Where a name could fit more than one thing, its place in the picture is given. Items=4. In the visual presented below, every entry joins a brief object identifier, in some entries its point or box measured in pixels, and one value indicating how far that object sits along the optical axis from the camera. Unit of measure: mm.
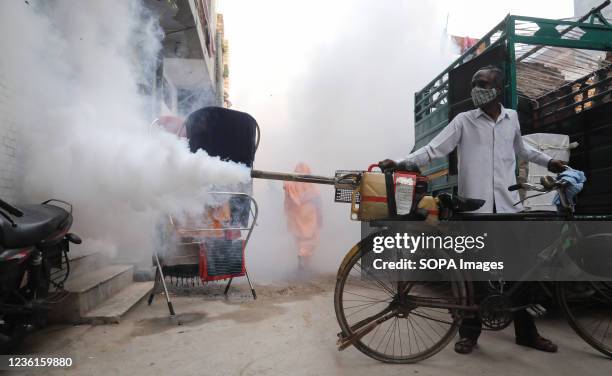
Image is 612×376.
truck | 4059
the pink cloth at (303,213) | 7285
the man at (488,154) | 2920
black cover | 4547
